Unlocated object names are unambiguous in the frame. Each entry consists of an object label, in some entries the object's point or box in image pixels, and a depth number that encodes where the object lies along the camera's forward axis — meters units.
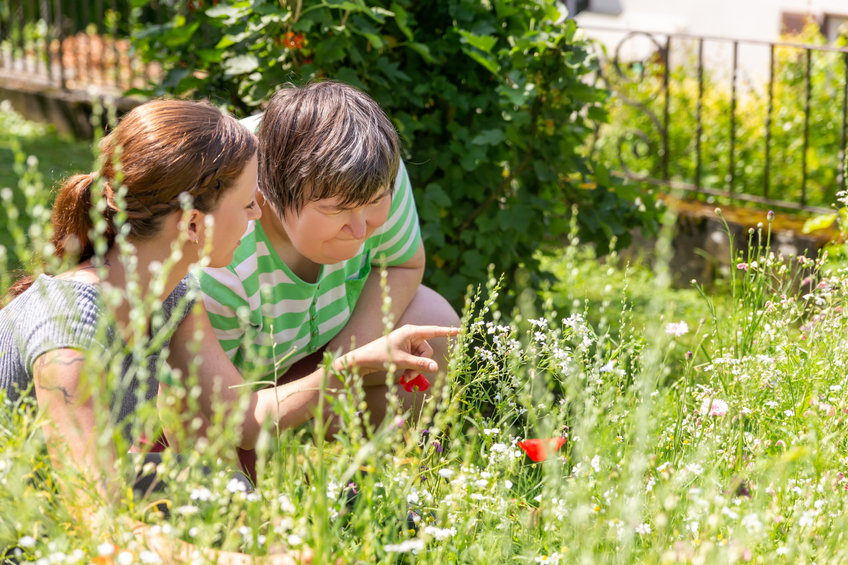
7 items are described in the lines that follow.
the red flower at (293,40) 2.96
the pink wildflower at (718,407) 1.93
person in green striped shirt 2.18
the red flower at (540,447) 1.52
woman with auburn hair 1.67
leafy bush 3.02
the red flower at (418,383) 2.15
